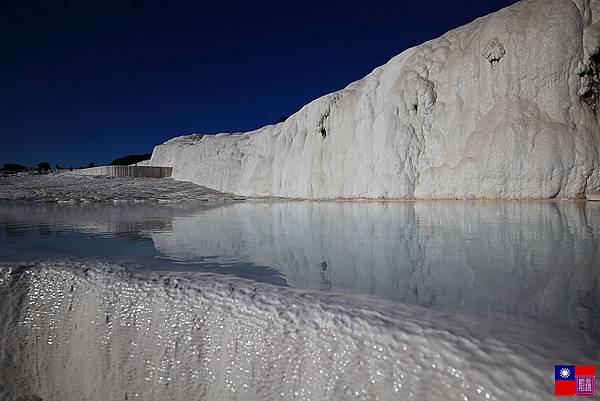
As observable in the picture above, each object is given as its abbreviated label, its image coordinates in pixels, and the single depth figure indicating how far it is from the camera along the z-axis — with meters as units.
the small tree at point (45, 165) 34.41
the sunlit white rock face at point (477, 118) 7.41
